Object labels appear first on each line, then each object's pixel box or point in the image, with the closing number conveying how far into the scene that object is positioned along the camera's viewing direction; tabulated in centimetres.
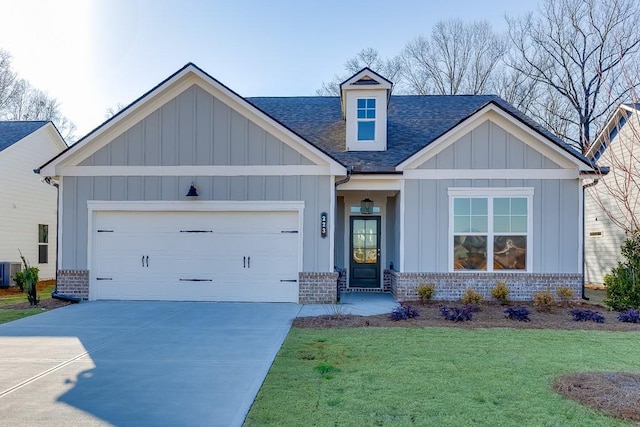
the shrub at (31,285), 1101
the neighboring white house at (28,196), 1692
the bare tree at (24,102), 3121
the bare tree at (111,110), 3512
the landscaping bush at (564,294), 1080
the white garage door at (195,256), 1150
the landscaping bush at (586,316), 905
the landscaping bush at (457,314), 901
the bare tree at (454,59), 2919
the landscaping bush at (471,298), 1088
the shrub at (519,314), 905
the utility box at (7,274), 1586
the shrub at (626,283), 1049
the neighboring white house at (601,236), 1623
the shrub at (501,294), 1099
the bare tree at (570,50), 2225
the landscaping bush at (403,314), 905
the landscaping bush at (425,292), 1112
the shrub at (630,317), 902
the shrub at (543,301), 1026
